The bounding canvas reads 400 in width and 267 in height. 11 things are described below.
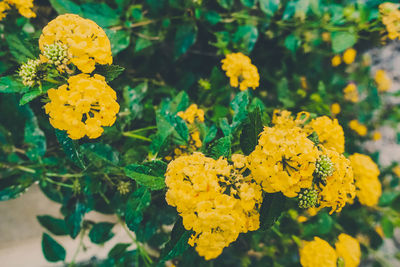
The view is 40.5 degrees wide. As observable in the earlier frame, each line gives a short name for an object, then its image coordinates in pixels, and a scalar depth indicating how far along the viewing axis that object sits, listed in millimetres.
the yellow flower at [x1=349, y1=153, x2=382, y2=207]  343
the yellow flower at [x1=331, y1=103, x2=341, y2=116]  516
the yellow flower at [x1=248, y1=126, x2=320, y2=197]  252
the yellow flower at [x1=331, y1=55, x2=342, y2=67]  543
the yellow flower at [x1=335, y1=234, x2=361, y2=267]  335
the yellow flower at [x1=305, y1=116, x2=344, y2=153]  299
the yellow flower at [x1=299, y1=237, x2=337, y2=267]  314
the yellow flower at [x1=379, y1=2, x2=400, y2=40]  342
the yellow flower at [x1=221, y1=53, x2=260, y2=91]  334
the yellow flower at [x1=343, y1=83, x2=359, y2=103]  542
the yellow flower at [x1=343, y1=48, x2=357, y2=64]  533
